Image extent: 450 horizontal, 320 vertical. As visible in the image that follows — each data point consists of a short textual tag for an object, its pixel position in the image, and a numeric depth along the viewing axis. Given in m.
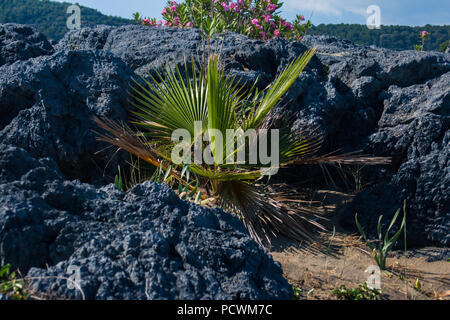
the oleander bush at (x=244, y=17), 7.21
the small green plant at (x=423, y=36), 8.16
